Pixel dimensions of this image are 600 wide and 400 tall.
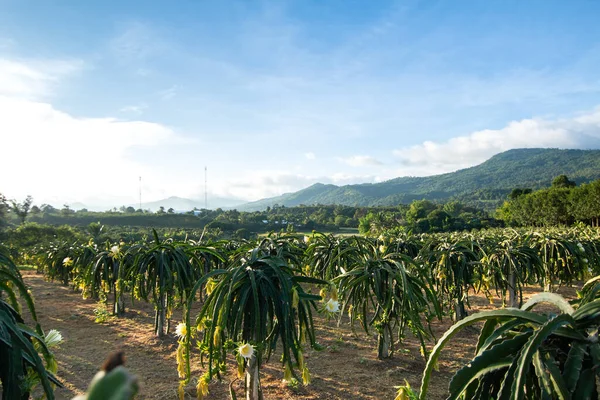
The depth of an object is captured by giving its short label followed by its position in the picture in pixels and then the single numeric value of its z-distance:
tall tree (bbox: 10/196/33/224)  42.25
